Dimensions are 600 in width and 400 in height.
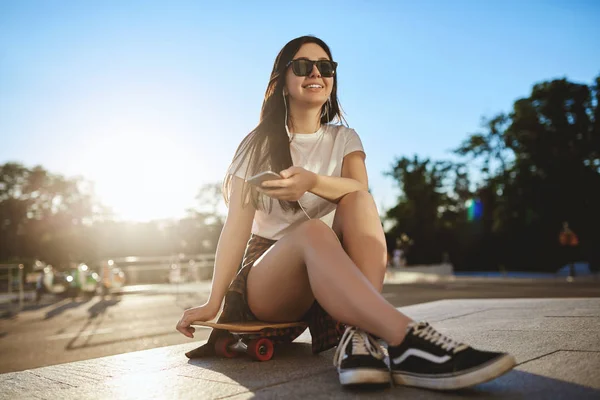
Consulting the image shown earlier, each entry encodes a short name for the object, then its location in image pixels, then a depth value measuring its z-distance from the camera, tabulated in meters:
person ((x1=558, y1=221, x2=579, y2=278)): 21.09
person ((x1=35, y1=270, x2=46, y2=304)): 15.81
